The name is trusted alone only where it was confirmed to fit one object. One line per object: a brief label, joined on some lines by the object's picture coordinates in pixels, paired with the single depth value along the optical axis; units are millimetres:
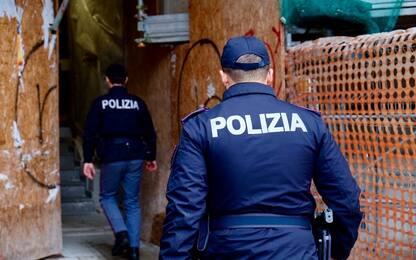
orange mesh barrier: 7115
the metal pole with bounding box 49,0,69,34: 10269
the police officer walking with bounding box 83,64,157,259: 10900
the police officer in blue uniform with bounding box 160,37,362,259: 4662
